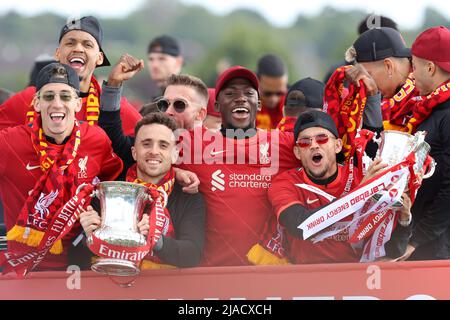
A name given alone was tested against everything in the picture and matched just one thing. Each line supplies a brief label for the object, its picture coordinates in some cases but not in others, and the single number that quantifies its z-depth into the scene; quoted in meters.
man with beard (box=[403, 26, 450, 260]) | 12.16
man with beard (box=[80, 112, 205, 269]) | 11.46
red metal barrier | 11.15
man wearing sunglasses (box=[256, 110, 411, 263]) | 11.71
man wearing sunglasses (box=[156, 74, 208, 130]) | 13.55
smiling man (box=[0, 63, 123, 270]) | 11.73
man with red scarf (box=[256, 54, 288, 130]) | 20.55
